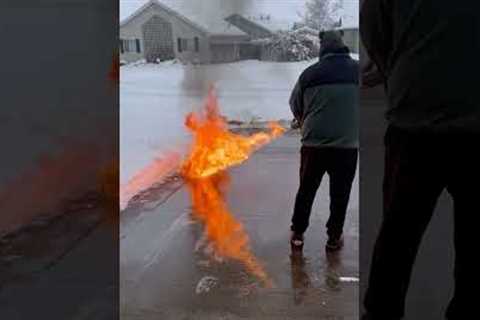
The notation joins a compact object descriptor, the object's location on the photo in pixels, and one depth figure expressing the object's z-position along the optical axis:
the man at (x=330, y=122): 4.06
